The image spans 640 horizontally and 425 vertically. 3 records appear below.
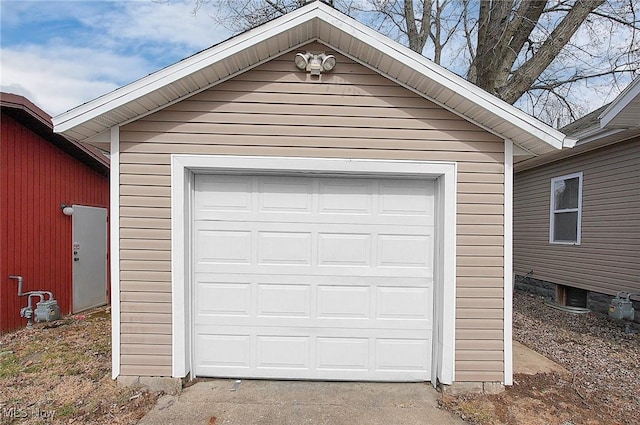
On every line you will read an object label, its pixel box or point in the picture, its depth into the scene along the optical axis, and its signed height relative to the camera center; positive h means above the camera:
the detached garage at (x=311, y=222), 3.77 -0.13
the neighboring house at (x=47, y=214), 5.88 -0.10
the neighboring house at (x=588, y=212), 6.34 -0.02
